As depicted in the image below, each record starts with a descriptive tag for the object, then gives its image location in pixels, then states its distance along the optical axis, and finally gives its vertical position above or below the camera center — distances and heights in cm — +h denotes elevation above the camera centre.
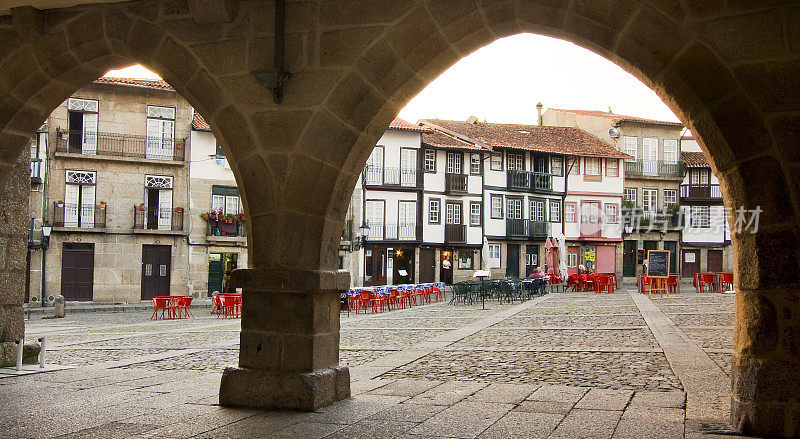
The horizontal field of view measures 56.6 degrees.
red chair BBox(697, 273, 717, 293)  2381 -83
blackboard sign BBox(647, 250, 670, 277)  2372 -35
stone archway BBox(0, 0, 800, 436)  370 +90
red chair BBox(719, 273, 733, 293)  2364 -82
